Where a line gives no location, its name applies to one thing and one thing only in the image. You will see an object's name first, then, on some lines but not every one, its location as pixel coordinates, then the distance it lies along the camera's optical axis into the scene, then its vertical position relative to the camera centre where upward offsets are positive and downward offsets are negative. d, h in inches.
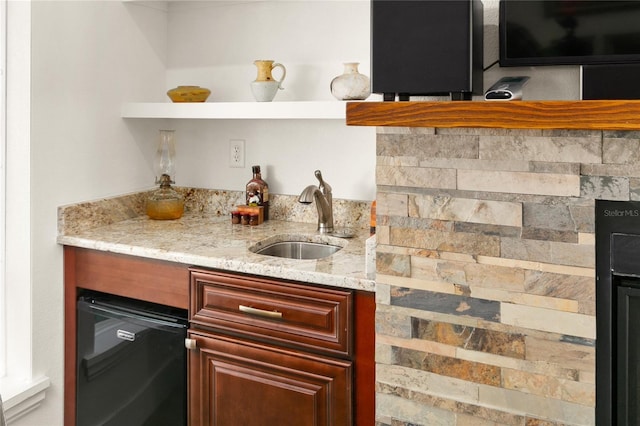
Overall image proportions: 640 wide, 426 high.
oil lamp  93.9 +3.7
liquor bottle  92.0 +3.3
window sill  77.2 -24.9
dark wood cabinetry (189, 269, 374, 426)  64.0 -16.4
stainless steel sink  84.0 -5.4
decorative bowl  91.7 +18.7
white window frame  77.7 -0.9
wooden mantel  46.2 +8.4
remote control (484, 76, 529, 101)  52.0 +11.0
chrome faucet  84.0 +1.0
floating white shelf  77.4 +14.6
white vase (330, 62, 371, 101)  76.4 +16.5
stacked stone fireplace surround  52.8 -5.6
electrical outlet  96.7 +9.9
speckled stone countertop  65.9 -3.9
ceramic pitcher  85.5 +18.9
